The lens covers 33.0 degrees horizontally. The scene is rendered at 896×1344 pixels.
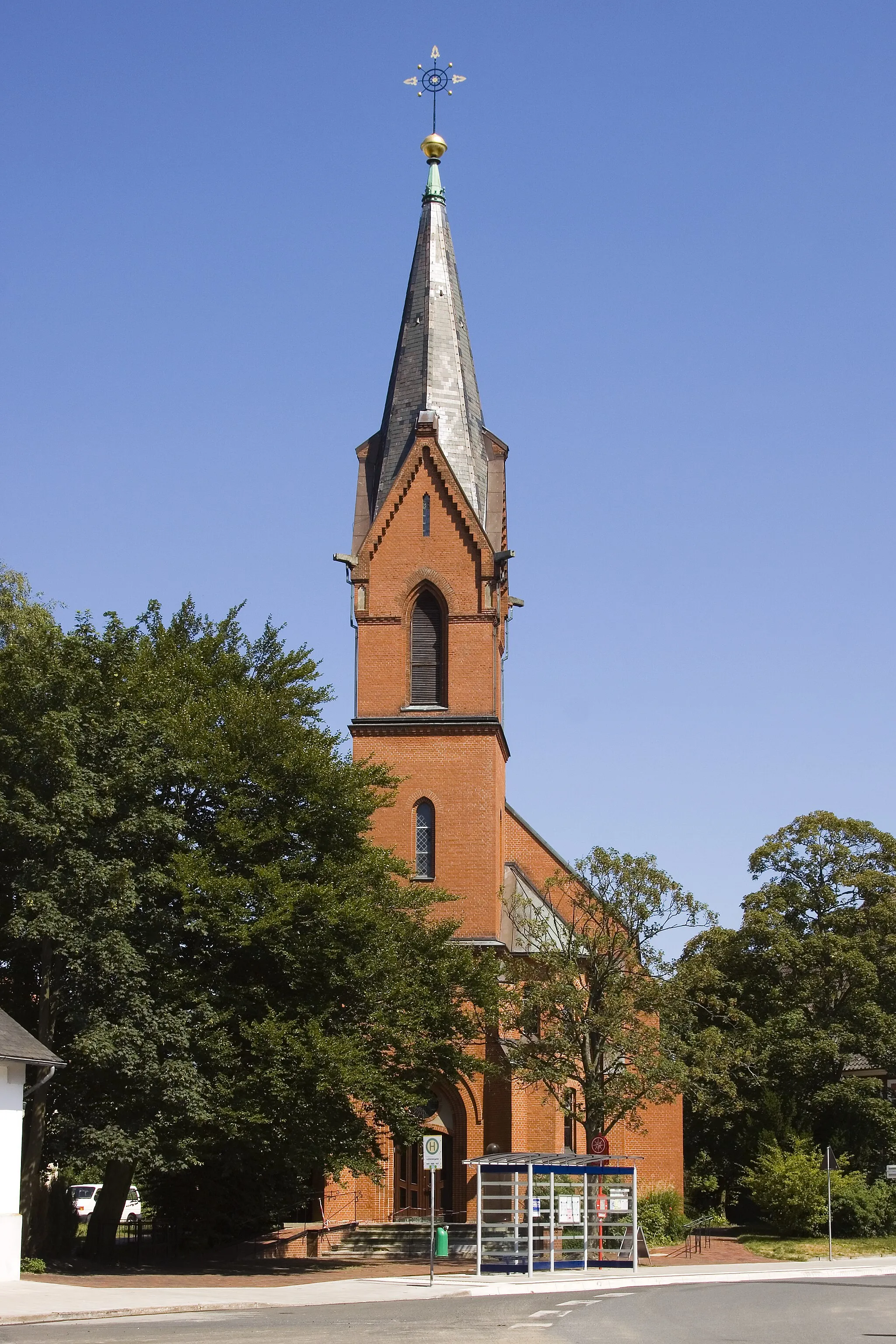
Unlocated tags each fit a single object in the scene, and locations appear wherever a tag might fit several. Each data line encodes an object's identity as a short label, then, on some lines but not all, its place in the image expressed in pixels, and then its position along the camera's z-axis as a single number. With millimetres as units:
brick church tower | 36969
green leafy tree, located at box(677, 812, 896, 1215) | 46438
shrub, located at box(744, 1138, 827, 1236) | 40906
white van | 54066
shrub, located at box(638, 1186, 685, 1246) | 37688
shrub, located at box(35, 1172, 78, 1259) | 28625
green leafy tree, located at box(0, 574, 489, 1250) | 26391
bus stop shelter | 28484
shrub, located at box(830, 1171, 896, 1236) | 41562
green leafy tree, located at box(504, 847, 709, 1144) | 33844
